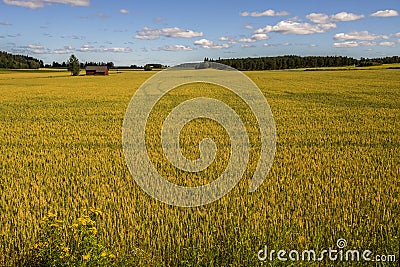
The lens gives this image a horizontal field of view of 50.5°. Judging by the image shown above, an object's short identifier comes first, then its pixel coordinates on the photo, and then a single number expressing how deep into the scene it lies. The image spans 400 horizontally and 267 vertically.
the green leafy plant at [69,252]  4.70
